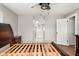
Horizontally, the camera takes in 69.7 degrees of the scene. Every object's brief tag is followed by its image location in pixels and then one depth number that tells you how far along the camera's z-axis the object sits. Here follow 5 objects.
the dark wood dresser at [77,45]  2.30
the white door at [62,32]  3.77
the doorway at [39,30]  4.16
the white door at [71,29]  3.76
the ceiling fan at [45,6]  1.89
